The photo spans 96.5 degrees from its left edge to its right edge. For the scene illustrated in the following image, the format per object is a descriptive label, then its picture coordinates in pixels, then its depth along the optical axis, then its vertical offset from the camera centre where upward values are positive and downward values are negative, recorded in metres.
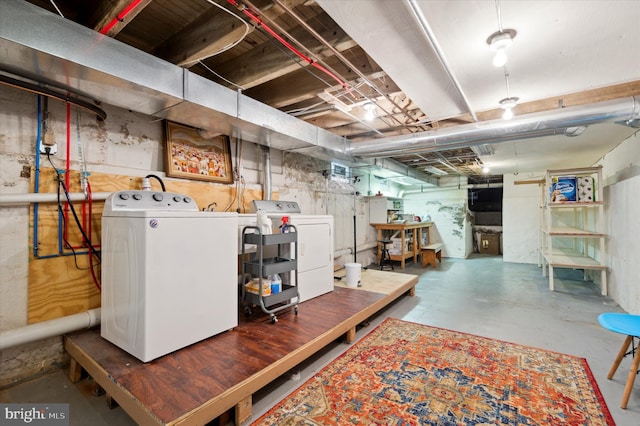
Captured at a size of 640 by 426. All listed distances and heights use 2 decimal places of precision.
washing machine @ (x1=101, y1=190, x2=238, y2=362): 1.78 -0.41
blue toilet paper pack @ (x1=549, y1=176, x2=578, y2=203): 4.28 +0.37
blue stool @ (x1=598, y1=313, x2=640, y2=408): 1.73 -0.71
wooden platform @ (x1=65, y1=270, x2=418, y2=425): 1.43 -0.93
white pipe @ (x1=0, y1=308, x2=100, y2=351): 1.84 -0.79
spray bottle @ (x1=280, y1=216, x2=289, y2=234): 2.76 -0.11
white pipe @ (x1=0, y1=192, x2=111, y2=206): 1.88 +0.13
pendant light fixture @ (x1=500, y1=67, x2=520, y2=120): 2.70 +1.07
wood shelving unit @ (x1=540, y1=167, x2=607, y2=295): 4.11 -0.29
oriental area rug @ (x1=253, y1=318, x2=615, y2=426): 1.66 -1.18
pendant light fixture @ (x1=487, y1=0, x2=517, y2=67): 1.71 +1.05
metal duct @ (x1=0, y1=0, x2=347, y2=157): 1.49 +0.90
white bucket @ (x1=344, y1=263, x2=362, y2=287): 3.76 -0.80
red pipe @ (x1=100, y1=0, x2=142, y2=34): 1.58 +1.17
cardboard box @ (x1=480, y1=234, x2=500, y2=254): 9.39 -0.99
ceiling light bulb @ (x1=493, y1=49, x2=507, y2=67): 1.75 +0.96
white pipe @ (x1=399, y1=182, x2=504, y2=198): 8.38 +0.77
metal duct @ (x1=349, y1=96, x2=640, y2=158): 2.65 +0.93
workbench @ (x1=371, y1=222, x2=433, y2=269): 6.29 -0.47
